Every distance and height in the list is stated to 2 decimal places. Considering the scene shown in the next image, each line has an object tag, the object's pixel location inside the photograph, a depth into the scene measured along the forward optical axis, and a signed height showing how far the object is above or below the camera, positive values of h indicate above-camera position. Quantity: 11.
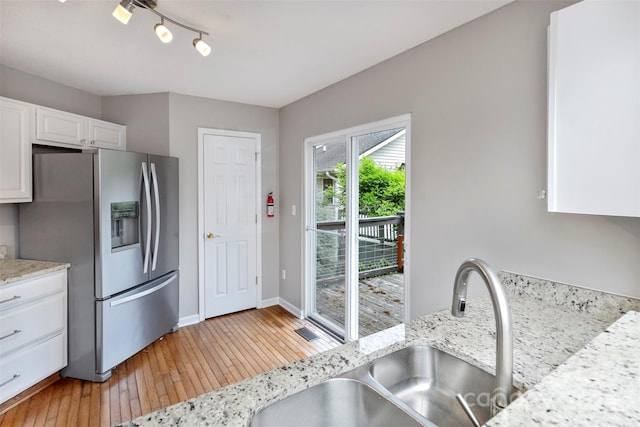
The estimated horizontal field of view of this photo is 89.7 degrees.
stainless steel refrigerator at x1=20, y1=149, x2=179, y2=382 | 2.43 -0.25
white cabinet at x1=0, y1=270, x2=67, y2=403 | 2.07 -0.85
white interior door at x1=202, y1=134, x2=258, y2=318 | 3.57 -0.16
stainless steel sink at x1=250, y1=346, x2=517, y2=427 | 0.84 -0.55
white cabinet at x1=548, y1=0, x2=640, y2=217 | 1.09 +0.37
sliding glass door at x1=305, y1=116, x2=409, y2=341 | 2.67 -0.14
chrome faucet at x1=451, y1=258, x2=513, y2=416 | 0.71 -0.29
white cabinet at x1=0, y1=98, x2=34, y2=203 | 2.33 +0.44
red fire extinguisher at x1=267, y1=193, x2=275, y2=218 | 3.90 +0.04
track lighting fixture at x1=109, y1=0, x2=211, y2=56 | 1.59 +1.03
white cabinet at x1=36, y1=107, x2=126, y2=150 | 2.62 +0.72
